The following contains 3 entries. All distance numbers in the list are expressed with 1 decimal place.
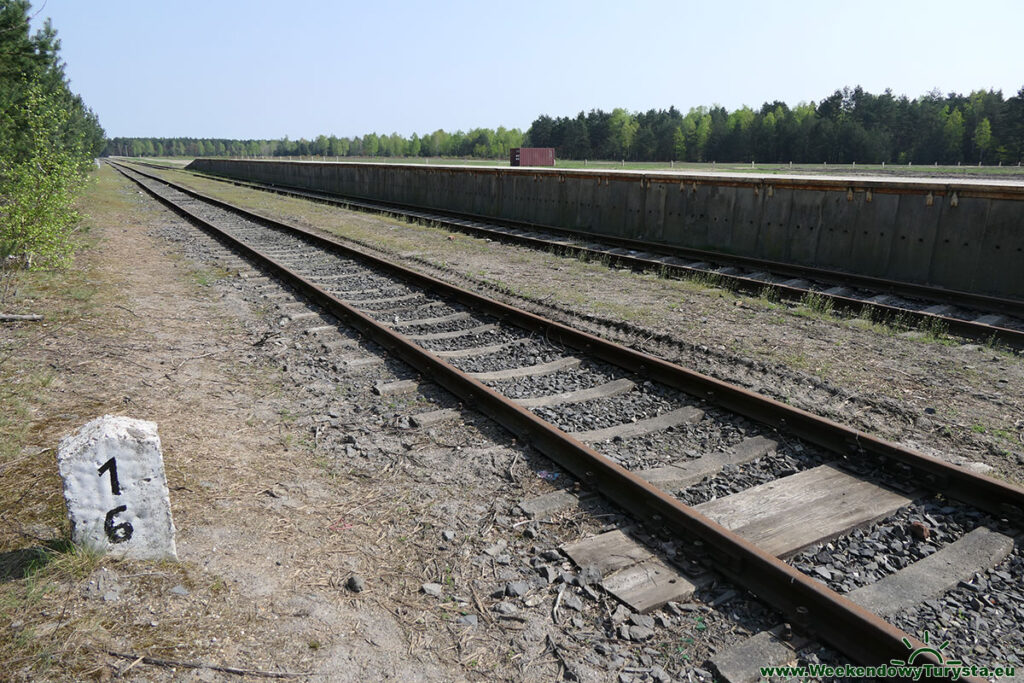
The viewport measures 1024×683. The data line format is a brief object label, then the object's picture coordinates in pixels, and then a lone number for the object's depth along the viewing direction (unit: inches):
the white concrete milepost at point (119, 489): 125.3
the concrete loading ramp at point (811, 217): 402.0
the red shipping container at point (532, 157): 2648.1
